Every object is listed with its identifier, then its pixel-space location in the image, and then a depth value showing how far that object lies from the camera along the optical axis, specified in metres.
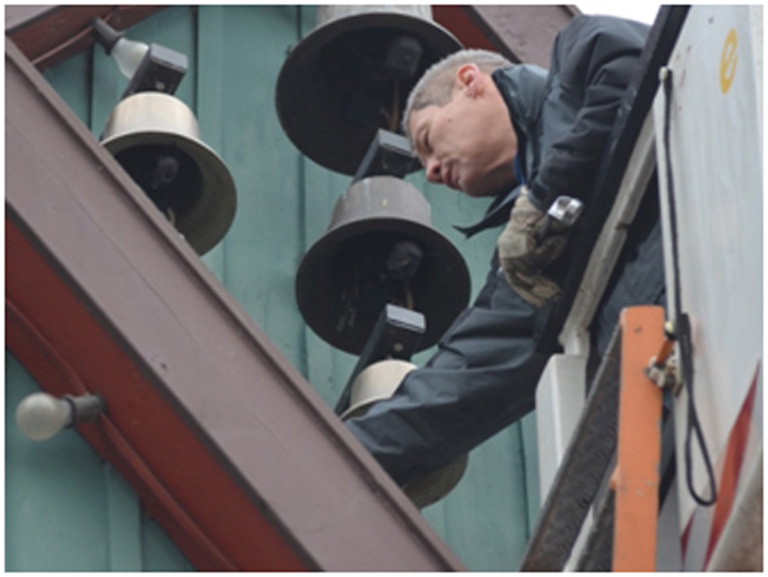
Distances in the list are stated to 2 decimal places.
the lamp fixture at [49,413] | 8.24
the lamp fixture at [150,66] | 11.92
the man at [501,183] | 9.45
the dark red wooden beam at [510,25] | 13.24
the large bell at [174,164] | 10.97
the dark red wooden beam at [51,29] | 12.37
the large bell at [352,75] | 12.42
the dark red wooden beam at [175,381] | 7.94
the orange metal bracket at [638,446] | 7.30
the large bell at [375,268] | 11.16
